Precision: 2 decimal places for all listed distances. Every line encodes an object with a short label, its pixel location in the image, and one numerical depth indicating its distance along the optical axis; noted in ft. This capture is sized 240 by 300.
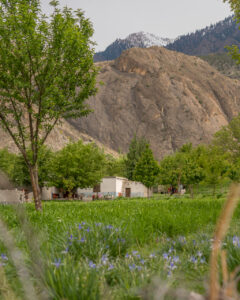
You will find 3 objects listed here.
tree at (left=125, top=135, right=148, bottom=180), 292.20
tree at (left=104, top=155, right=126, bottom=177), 296.10
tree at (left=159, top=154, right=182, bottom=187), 204.23
